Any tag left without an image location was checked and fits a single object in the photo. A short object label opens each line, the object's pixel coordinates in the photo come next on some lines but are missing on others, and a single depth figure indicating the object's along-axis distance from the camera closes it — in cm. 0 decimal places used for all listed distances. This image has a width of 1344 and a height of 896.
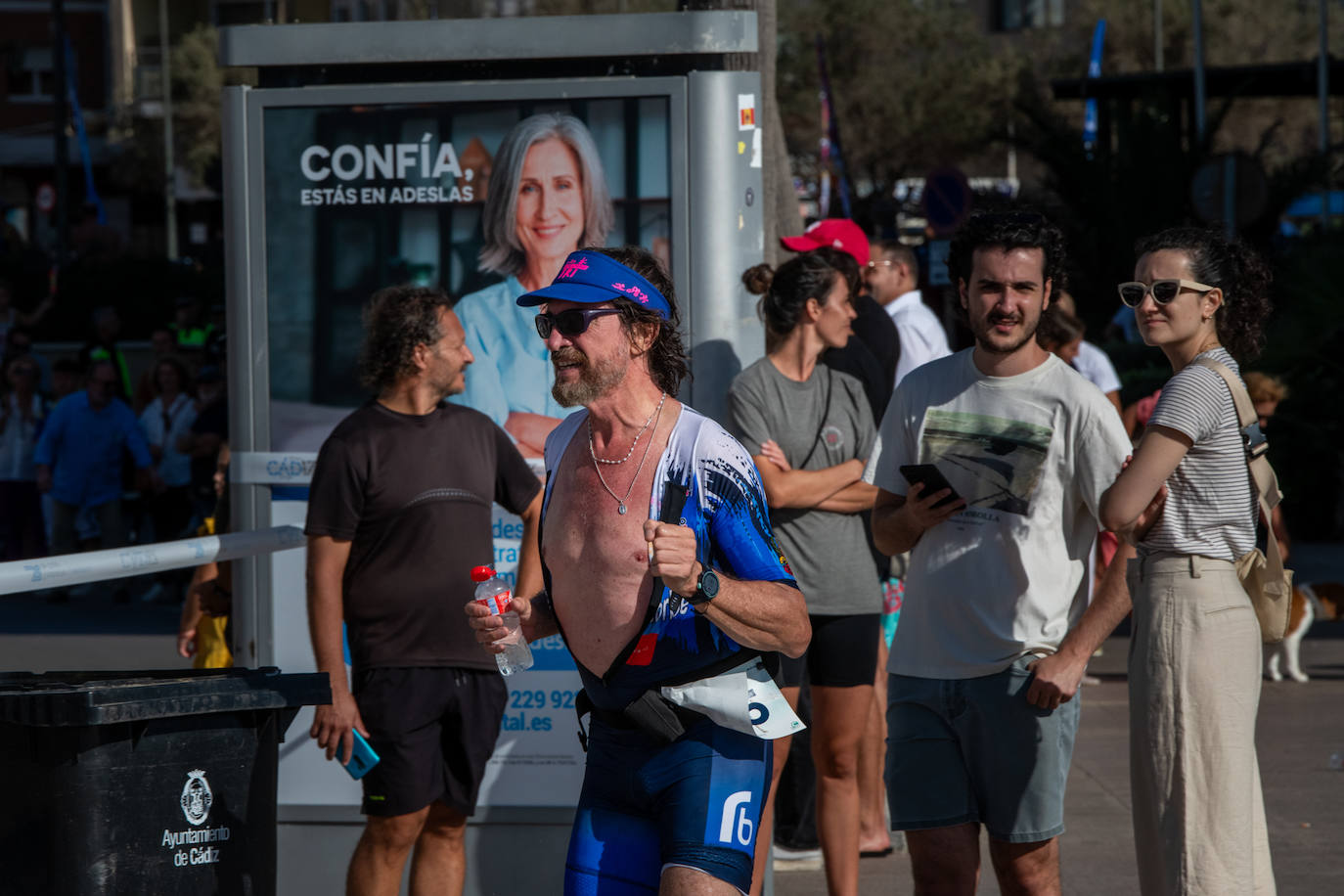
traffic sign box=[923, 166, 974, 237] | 2905
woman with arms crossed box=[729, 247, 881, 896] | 1009
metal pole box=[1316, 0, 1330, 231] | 4825
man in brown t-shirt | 879
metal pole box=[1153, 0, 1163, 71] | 7925
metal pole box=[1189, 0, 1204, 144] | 5037
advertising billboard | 1025
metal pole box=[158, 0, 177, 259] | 9450
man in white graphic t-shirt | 786
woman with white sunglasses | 764
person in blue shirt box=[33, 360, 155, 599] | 2639
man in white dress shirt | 1447
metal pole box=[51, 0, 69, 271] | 5416
